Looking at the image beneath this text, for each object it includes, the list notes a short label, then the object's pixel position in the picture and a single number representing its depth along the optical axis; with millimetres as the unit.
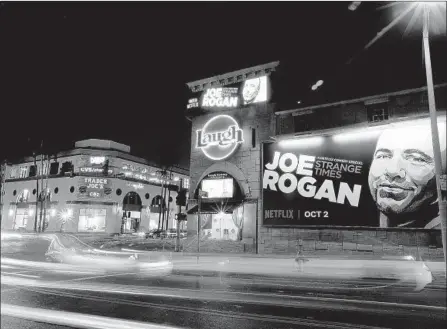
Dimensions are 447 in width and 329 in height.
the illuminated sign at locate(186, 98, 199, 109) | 31375
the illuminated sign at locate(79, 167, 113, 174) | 55969
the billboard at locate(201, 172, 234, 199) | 28375
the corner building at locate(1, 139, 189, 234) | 55688
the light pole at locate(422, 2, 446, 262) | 10742
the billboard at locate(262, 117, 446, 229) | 21078
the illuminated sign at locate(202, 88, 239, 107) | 29297
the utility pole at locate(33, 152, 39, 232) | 54694
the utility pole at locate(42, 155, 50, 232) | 57497
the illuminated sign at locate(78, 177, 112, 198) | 55531
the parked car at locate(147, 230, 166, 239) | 49341
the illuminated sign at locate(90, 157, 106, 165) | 57094
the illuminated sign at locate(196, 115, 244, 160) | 28595
